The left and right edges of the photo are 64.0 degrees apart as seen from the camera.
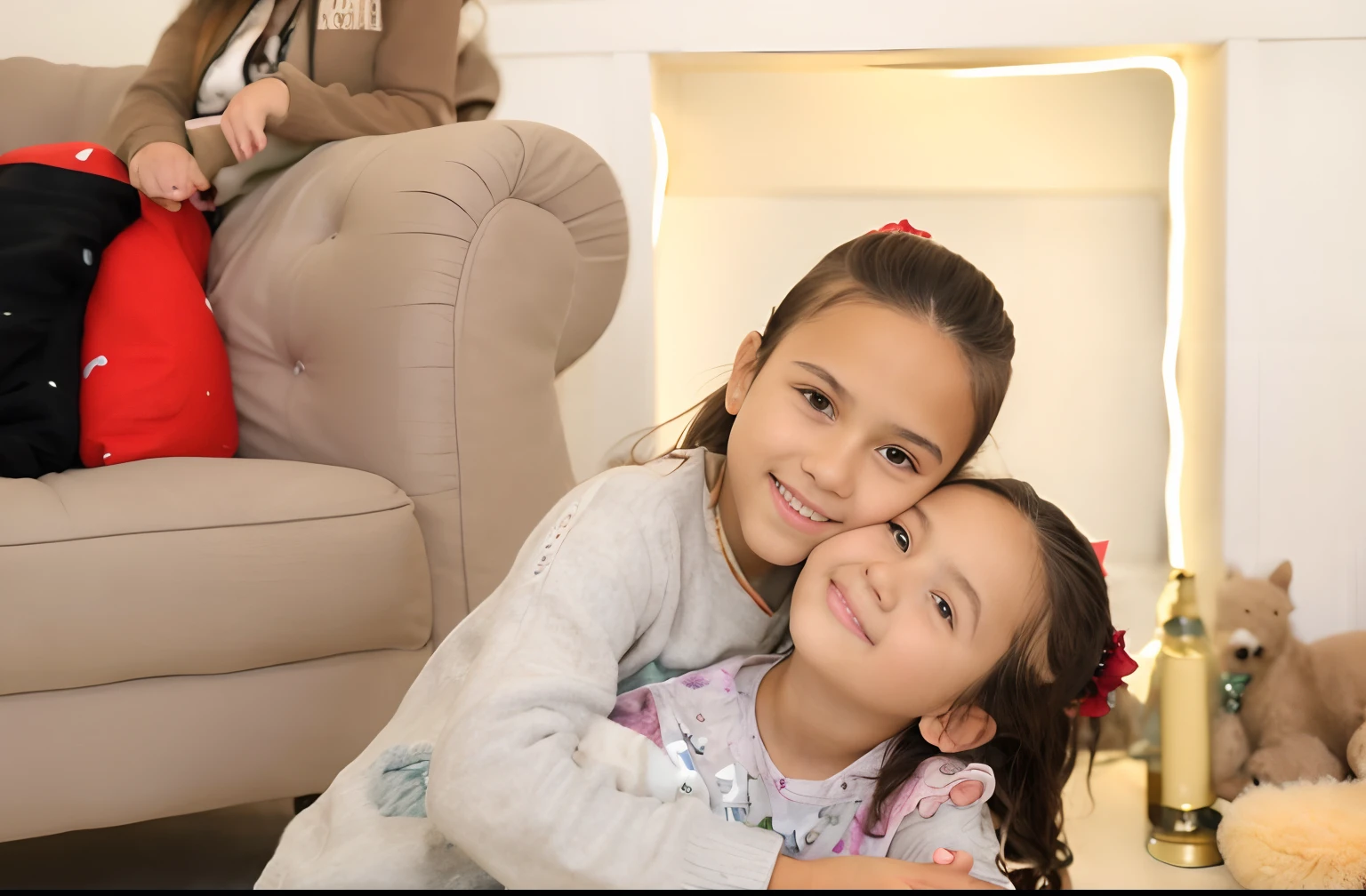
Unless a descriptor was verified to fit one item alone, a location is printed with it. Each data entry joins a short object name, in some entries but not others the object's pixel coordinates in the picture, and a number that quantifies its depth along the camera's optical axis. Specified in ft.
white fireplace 5.46
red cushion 3.25
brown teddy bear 4.61
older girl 2.11
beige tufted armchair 2.84
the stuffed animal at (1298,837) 3.94
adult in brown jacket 4.29
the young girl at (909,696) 2.39
